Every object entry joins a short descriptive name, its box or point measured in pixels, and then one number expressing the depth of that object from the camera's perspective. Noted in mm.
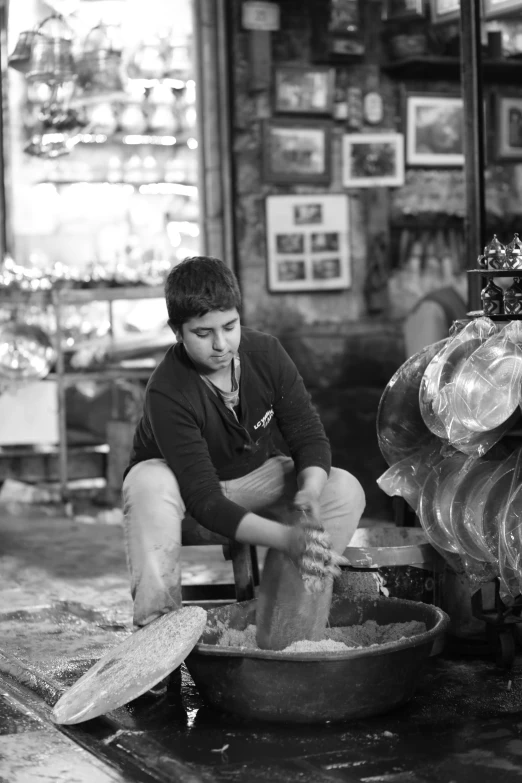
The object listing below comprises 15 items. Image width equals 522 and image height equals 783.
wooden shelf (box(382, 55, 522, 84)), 7133
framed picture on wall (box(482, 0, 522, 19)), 5594
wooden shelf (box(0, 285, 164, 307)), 7367
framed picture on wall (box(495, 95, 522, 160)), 6047
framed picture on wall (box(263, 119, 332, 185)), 7168
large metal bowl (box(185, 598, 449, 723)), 2893
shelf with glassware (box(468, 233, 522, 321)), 3586
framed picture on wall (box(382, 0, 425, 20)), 6978
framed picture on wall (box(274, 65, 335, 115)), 7117
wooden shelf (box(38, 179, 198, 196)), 9102
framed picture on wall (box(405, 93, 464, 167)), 7301
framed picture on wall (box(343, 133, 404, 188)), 7254
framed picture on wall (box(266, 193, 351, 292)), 7223
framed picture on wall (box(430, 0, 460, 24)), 6492
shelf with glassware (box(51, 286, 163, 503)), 7395
